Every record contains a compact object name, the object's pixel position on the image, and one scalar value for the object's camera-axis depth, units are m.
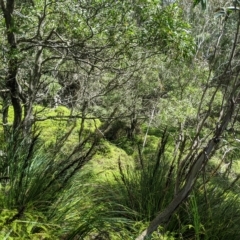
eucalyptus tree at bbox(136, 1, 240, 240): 1.99
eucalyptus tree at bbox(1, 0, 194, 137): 3.28
